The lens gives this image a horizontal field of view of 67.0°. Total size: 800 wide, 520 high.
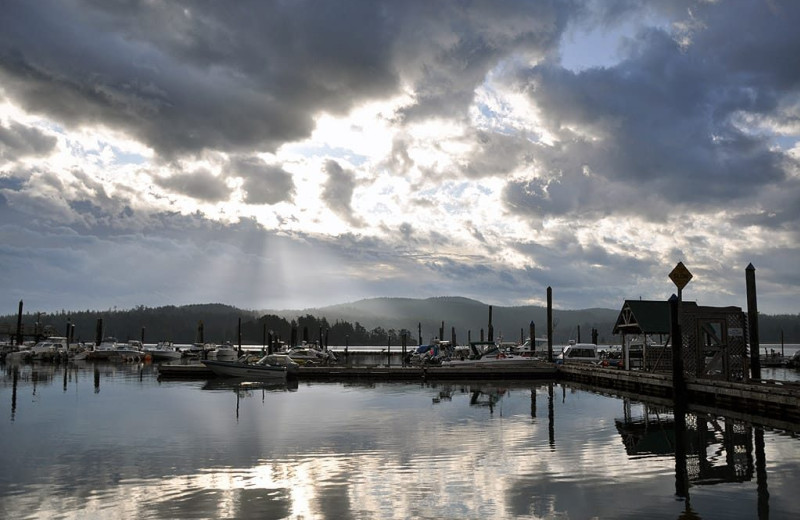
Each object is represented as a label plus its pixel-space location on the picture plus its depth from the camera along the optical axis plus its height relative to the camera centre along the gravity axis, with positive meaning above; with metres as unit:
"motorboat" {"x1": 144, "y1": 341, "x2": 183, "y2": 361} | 93.50 -4.69
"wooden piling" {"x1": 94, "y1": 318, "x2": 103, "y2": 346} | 92.70 -1.26
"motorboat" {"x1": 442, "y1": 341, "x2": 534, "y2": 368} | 54.84 -3.08
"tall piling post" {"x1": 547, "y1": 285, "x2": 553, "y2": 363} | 58.12 +0.75
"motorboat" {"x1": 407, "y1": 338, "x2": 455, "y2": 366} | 72.75 -3.93
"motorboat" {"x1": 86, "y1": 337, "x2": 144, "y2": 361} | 88.12 -4.51
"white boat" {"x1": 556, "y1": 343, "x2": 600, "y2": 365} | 70.81 -3.12
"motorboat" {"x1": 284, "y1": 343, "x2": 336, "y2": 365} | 72.56 -4.06
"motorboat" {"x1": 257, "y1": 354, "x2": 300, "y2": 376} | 52.53 -3.22
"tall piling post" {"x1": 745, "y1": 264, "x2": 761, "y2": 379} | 31.05 +0.45
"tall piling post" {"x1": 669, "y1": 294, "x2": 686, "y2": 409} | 29.33 -1.36
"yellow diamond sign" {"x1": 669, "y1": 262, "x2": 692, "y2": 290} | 28.88 +2.44
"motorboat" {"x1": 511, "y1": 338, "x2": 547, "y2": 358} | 70.75 -3.08
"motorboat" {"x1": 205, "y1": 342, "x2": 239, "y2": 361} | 71.94 -3.70
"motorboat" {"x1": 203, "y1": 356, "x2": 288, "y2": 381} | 50.91 -3.88
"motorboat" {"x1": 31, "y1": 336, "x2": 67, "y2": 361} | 82.00 -3.86
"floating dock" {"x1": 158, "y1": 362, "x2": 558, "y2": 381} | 53.25 -4.22
